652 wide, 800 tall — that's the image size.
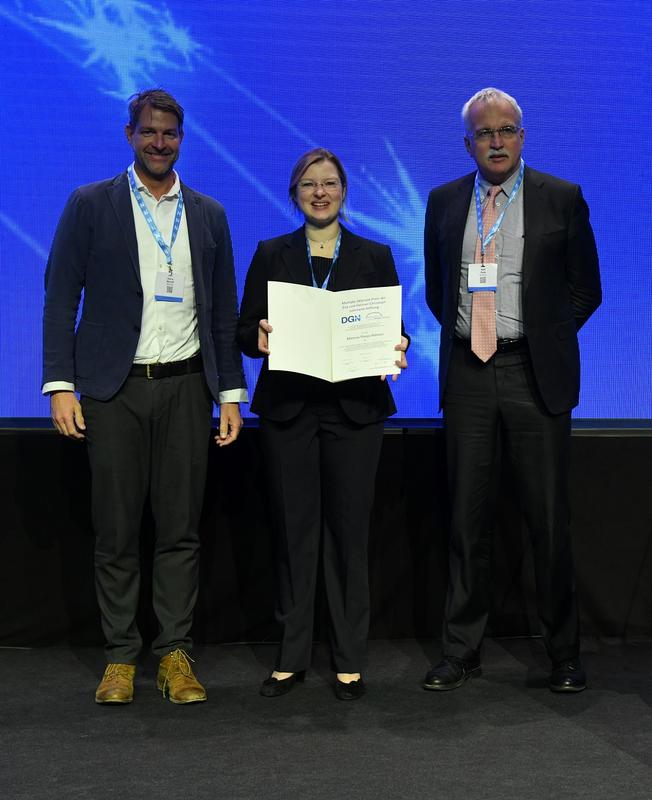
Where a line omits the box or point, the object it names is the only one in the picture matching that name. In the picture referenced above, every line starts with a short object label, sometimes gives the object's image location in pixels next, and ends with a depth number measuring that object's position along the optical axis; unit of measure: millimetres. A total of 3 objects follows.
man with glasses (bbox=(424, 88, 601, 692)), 2861
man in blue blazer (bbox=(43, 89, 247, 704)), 2816
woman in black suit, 2855
